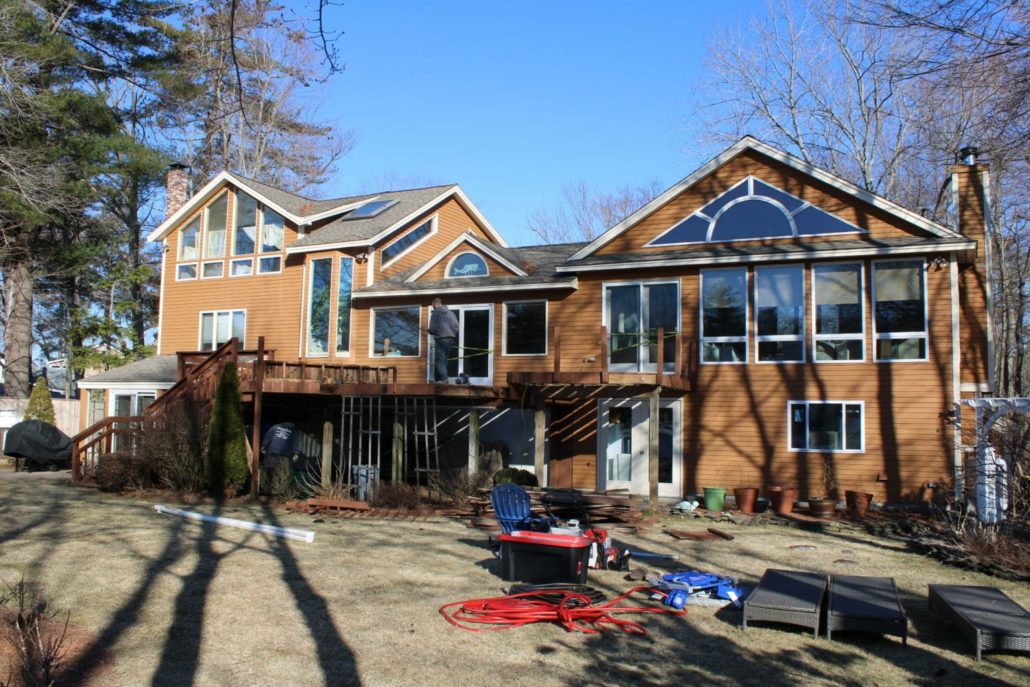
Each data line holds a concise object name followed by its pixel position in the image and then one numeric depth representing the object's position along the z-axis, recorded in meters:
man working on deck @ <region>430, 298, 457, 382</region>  16.12
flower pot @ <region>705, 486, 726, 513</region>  15.06
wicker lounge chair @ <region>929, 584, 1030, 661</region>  6.45
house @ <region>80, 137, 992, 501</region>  14.76
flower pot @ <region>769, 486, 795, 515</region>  14.62
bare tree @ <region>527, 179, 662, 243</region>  39.03
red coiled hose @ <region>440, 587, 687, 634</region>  7.35
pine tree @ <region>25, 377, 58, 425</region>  24.28
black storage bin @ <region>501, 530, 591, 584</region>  8.37
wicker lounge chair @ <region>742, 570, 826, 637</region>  7.09
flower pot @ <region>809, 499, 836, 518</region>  14.22
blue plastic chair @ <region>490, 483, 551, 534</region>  9.73
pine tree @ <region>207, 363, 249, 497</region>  14.89
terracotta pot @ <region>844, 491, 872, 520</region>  14.12
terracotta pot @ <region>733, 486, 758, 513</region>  14.90
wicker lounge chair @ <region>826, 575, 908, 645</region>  6.79
